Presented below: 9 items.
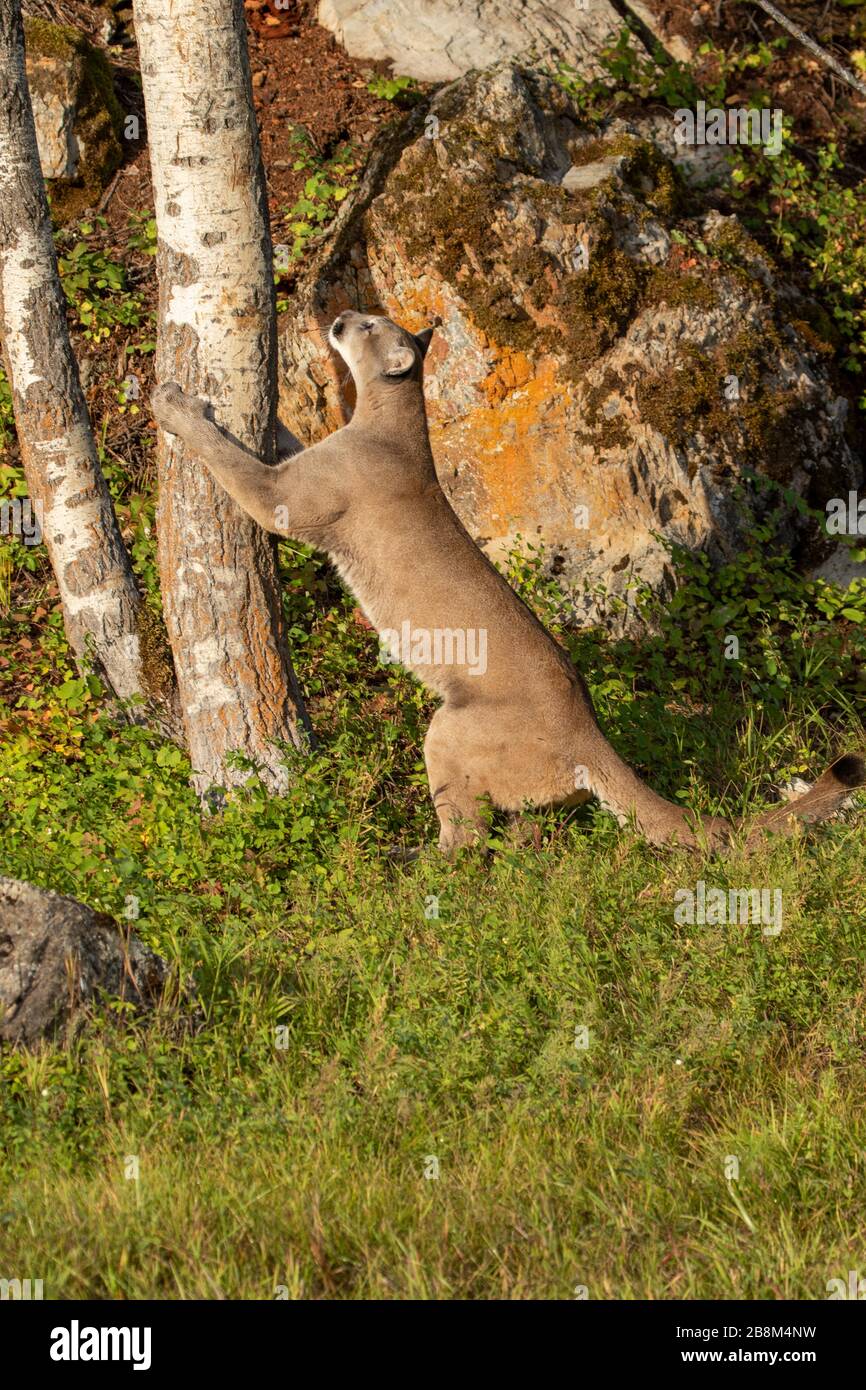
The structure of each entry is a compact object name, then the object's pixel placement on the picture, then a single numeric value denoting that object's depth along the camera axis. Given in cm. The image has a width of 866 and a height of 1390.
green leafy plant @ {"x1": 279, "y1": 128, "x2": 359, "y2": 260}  1964
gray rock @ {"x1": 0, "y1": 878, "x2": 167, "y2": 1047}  896
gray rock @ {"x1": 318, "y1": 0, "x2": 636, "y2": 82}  2122
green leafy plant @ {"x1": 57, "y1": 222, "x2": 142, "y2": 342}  1945
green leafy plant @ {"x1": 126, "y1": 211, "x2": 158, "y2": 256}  2008
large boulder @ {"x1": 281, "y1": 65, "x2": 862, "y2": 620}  1767
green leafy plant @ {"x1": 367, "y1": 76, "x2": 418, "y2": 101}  2106
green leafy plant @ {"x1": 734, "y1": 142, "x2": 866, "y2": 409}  2017
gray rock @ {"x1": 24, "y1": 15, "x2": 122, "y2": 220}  2044
